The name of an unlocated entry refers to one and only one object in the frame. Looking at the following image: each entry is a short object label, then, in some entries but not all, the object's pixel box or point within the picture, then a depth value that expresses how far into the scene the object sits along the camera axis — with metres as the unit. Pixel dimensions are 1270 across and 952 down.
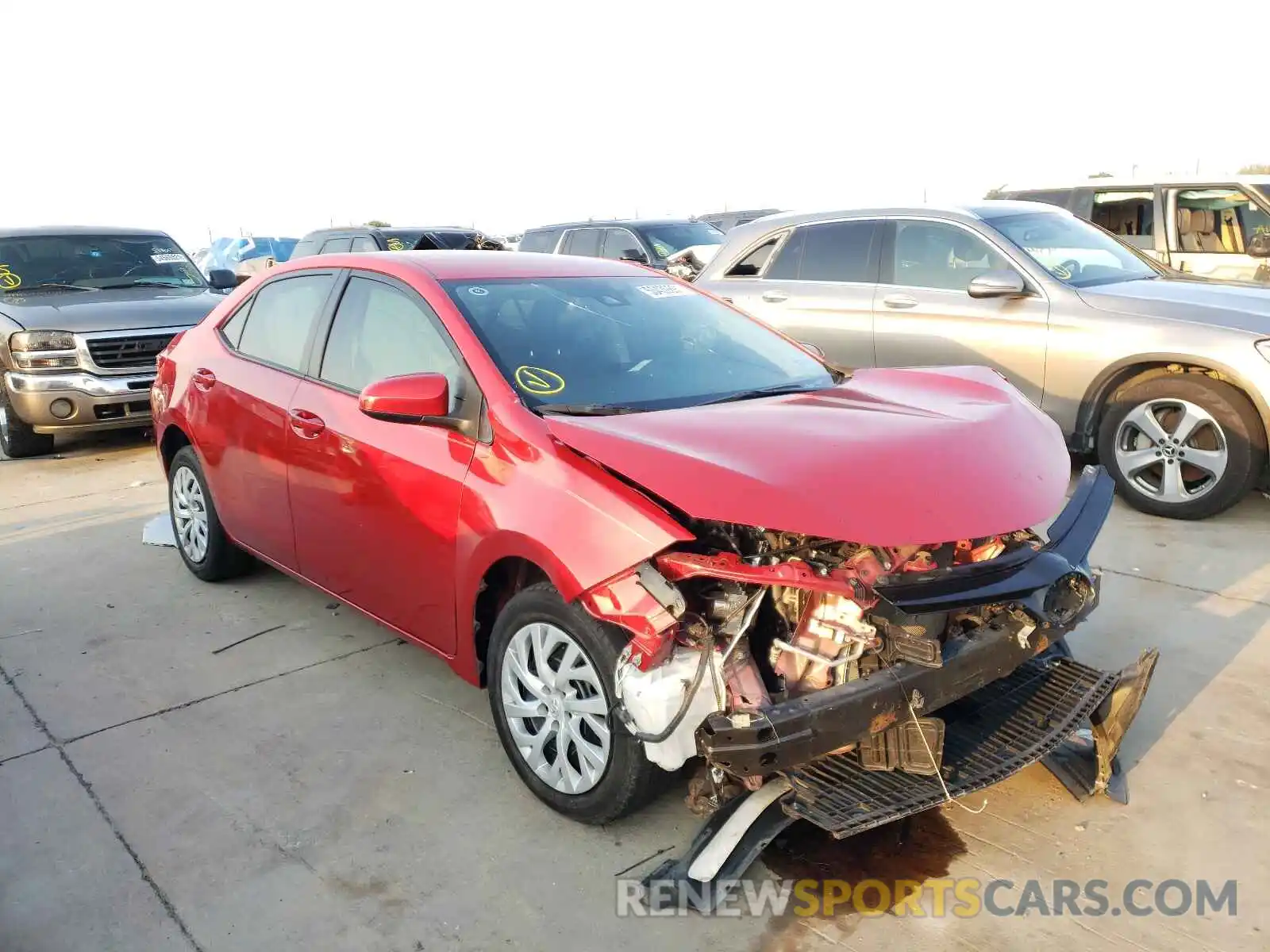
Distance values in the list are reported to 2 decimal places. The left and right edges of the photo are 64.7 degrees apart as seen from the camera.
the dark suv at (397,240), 14.11
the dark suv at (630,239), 12.43
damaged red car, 2.69
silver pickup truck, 8.20
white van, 9.06
